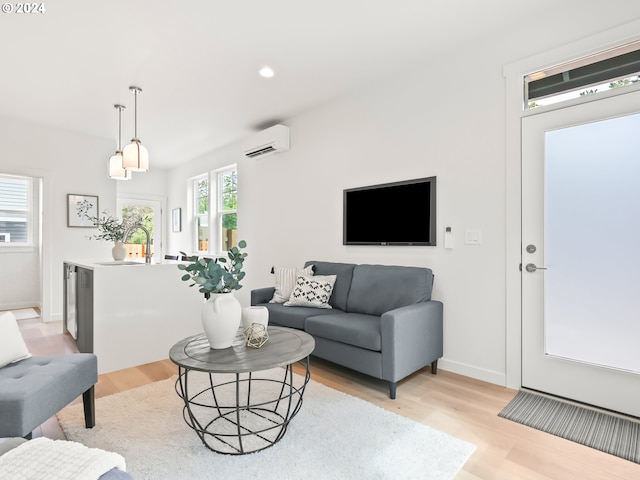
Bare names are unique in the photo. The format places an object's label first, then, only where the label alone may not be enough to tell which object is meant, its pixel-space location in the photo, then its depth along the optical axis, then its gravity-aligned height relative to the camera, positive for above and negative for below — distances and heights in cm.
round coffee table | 171 -106
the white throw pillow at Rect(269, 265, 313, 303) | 366 -45
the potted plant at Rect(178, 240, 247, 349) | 188 -34
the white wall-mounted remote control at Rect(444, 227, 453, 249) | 296 +1
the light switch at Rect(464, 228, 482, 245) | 281 +3
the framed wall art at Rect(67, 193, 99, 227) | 507 +45
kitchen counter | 295 -66
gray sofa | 244 -65
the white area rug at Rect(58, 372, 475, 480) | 163 -108
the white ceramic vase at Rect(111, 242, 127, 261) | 371 -12
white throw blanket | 87 -58
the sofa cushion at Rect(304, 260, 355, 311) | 337 -41
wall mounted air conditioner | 450 +129
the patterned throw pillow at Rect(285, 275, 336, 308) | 337 -51
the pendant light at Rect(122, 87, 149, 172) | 336 +79
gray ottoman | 147 -70
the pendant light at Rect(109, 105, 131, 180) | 366 +75
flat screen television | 313 +25
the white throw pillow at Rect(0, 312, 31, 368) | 179 -54
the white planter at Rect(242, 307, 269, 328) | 211 -46
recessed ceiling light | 328 +159
